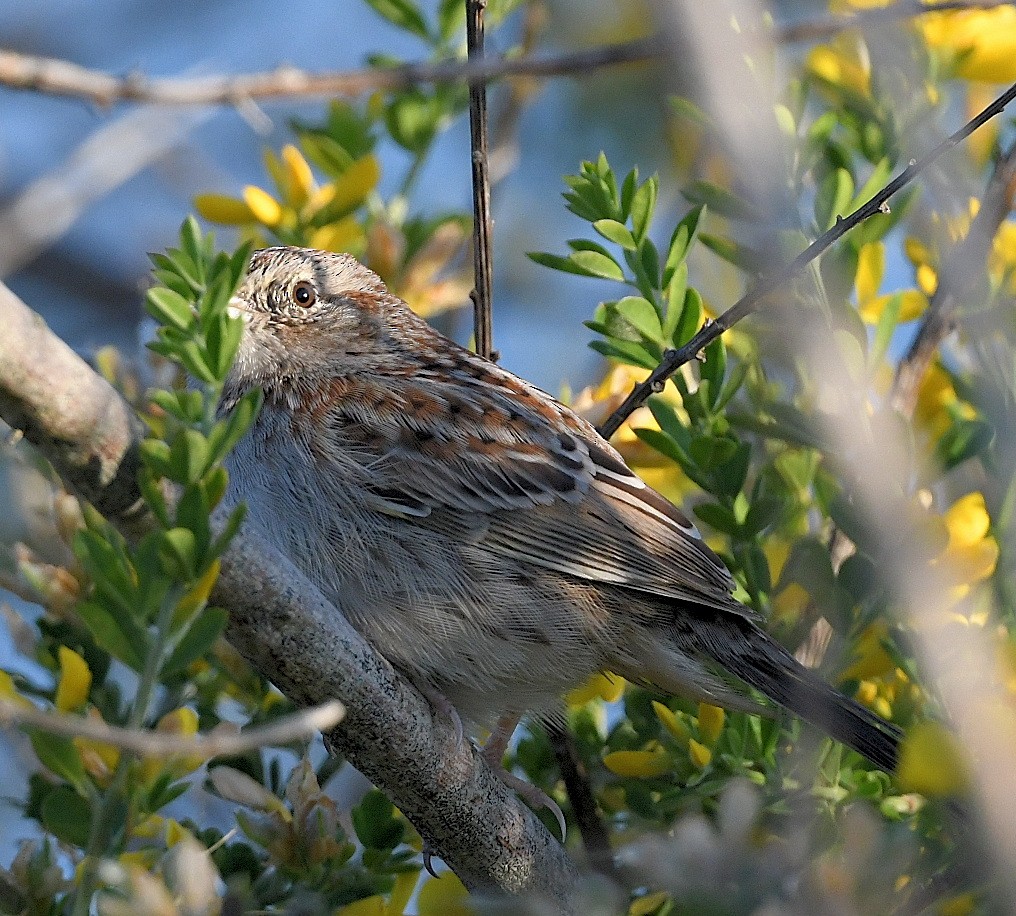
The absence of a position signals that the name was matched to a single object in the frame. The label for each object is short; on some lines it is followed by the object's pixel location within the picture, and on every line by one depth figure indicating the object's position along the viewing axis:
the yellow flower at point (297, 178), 7.94
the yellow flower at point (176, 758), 4.70
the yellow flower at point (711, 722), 6.39
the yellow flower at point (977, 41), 7.74
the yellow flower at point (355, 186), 7.80
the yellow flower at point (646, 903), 5.80
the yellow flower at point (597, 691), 7.13
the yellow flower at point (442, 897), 5.96
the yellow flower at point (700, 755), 6.21
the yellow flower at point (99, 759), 4.72
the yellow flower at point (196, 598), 3.95
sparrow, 6.73
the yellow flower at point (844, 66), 7.86
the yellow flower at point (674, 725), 6.37
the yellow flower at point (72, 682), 5.16
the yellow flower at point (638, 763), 6.36
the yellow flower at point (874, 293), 7.51
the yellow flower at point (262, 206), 7.99
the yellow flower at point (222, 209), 7.96
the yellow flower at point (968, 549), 6.48
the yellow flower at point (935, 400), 7.49
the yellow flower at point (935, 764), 3.70
